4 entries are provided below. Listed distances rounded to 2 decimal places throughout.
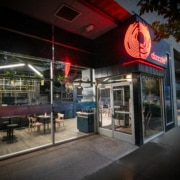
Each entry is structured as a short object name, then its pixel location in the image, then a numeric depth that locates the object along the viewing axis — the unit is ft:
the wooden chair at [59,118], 24.05
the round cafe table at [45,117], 22.60
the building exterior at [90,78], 15.47
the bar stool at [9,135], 18.25
